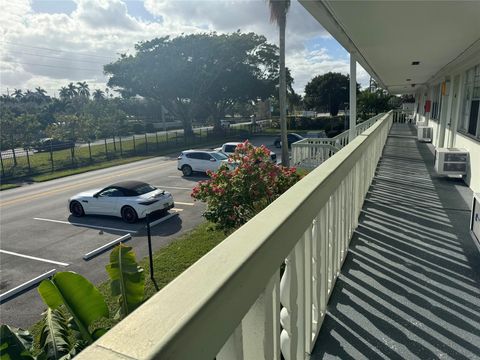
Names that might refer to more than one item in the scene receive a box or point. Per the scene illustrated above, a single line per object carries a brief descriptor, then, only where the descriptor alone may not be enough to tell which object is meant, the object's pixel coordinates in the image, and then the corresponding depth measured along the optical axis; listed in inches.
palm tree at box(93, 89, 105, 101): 4290.1
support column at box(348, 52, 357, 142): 286.7
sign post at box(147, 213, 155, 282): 251.7
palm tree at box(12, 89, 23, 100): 4466.0
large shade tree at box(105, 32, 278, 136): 1378.0
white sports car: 426.3
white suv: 702.5
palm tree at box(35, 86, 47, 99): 4384.4
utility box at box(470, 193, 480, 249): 153.8
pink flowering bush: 237.8
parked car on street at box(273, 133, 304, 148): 1046.4
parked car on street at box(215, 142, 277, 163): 789.0
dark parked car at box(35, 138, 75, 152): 1087.5
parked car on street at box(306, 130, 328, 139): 959.6
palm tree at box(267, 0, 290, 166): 601.1
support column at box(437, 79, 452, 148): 460.8
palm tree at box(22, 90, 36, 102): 4019.7
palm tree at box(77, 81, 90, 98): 4830.2
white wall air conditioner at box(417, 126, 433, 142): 642.7
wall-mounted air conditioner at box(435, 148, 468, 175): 304.6
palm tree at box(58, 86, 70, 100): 4812.0
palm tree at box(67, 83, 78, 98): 4852.4
